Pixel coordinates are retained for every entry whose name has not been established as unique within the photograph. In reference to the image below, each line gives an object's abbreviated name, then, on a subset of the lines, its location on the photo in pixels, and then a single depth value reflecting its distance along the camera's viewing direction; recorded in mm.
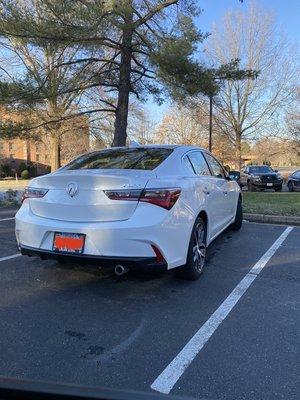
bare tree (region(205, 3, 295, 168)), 34022
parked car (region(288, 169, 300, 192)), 22469
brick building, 28500
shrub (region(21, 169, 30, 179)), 51506
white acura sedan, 4051
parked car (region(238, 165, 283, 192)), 23875
